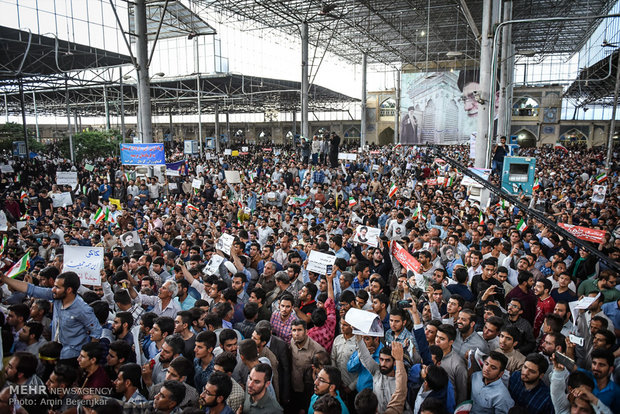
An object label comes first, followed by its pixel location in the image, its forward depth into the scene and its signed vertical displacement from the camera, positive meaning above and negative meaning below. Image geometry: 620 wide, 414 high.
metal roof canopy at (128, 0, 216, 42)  23.45 +7.30
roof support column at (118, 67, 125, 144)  23.45 +2.09
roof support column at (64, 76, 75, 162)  24.36 +0.86
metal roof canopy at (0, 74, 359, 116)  33.78 +4.81
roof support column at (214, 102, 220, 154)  34.92 +2.18
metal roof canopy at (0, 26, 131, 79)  19.12 +4.94
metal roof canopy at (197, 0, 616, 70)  27.67 +9.75
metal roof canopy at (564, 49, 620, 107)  27.61 +4.97
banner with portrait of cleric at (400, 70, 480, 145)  23.33 +2.06
